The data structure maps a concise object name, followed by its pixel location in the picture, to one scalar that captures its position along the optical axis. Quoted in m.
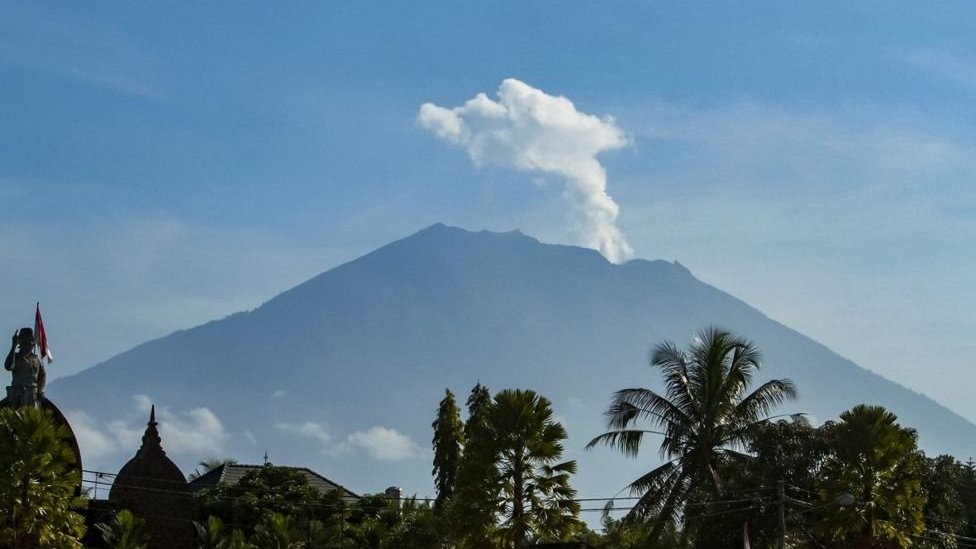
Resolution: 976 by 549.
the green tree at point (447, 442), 92.79
